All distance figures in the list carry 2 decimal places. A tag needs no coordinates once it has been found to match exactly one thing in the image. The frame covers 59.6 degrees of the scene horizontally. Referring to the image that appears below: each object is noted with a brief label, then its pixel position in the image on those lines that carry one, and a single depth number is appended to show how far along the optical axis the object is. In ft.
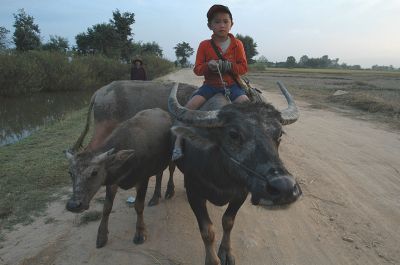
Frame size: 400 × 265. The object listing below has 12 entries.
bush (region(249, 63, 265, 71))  222.89
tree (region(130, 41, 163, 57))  157.50
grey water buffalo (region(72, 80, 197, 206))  16.83
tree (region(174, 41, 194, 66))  306.14
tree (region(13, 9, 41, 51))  130.62
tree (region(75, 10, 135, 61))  140.97
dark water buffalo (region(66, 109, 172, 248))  10.98
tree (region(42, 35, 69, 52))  146.08
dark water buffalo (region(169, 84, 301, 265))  7.98
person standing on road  36.60
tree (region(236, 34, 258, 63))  232.94
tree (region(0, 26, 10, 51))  82.22
